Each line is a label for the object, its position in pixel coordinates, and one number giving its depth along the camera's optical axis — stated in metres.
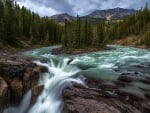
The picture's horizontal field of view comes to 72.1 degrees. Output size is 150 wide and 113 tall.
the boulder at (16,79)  10.83
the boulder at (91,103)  8.27
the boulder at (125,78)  11.63
